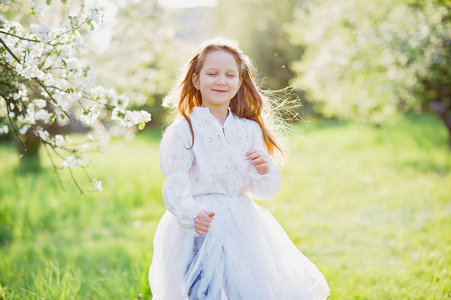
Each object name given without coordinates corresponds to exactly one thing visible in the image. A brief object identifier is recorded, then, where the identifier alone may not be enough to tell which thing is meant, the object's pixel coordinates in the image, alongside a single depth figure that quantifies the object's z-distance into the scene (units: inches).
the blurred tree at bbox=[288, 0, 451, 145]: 295.9
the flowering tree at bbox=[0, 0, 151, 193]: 97.6
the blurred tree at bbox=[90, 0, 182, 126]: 355.6
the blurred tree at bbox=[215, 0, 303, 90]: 816.9
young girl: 92.7
